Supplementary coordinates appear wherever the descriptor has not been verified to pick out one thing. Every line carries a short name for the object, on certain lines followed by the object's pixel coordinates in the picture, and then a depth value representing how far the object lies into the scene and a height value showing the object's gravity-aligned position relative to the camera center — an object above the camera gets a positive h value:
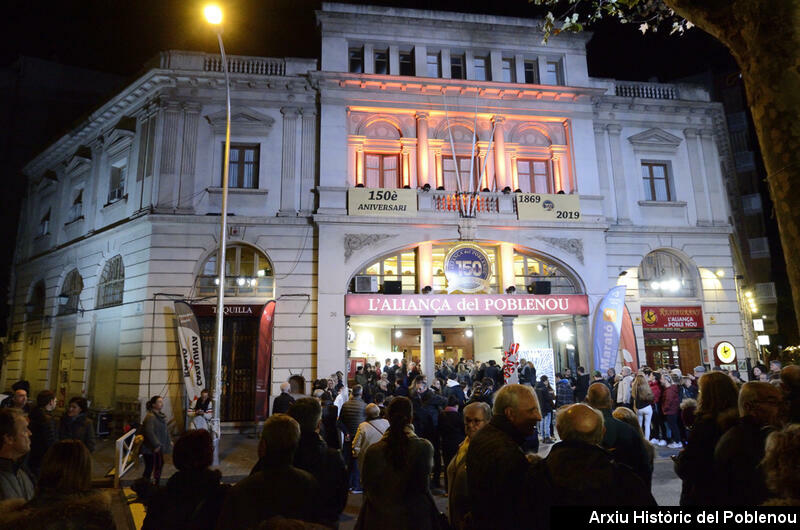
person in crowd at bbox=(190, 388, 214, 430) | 11.65 -1.11
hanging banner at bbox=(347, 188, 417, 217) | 18.61 +6.23
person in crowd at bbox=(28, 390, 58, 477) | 6.84 -0.91
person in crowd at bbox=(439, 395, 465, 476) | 8.62 -1.25
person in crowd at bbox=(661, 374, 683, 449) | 12.86 -1.40
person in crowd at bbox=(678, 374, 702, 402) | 13.25 -0.93
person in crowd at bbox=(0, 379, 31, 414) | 7.93 -0.47
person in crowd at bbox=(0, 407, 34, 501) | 3.68 -0.59
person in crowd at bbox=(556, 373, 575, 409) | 13.44 -0.95
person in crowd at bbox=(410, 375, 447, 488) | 9.05 -1.04
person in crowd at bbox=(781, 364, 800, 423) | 4.41 -0.33
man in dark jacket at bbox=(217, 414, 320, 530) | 3.10 -0.82
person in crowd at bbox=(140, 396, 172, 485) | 9.62 -1.43
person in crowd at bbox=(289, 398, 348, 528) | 4.61 -0.95
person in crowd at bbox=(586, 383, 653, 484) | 4.69 -0.86
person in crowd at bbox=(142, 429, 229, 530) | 3.09 -0.83
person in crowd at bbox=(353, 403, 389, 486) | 7.68 -1.11
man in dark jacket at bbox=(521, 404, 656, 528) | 2.75 -0.69
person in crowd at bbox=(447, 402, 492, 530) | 4.05 -1.06
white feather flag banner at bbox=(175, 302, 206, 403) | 15.87 +0.58
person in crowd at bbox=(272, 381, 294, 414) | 10.34 -0.80
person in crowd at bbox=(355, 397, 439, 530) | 3.97 -1.03
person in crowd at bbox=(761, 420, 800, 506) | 2.21 -0.53
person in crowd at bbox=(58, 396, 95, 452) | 8.09 -0.90
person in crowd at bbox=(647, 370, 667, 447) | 13.43 -1.78
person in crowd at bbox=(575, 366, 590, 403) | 15.88 -0.90
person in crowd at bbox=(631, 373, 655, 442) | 11.85 -0.91
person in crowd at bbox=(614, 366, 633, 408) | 13.49 -0.95
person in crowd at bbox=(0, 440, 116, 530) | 2.54 -0.72
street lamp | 11.29 +2.62
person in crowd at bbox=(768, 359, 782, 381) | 13.46 -0.34
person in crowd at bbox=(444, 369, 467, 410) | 11.99 -0.74
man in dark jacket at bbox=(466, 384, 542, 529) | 2.84 -0.60
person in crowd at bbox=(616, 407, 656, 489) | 4.98 -0.66
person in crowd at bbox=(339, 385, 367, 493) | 9.68 -1.14
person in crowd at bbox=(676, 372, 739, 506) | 3.94 -0.71
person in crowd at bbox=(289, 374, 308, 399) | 10.52 -0.46
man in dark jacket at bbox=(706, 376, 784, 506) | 3.52 -0.70
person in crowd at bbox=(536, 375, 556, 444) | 12.84 -1.19
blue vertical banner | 18.14 +1.17
